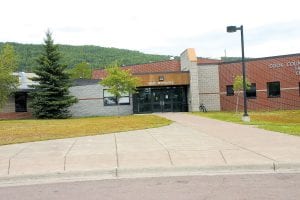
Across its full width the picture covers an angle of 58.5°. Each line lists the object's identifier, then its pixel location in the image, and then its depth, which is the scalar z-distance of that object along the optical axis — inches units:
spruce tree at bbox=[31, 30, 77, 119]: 927.0
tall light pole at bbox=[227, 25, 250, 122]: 591.1
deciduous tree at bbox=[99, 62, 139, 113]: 847.9
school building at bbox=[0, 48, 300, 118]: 982.4
